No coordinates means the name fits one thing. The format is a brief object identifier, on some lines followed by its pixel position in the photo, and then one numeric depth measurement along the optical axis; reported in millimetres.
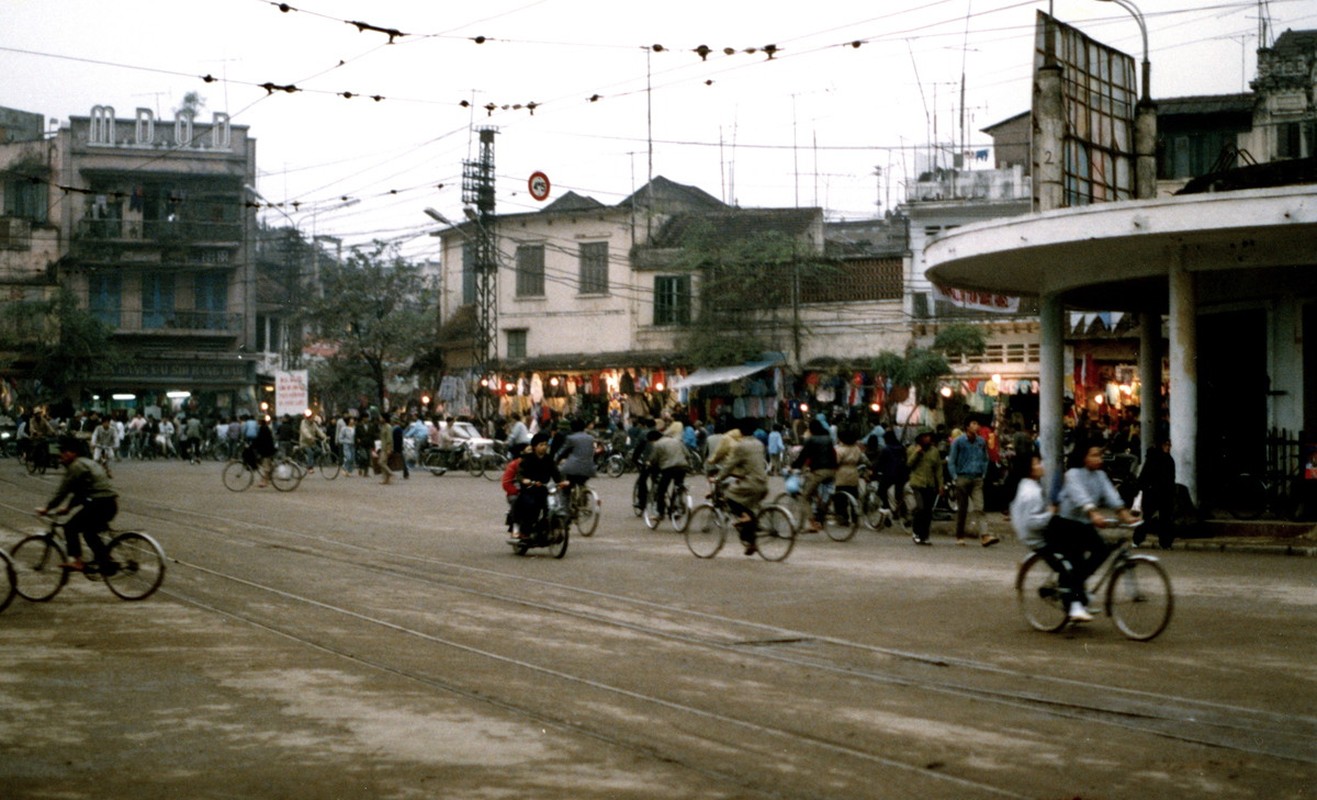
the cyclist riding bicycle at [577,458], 18719
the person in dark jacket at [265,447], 28453
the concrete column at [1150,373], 23531
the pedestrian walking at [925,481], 18547
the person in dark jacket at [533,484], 16312
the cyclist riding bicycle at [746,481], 15977
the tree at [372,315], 51562
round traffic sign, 41531
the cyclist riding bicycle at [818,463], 18875
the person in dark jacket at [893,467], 20109
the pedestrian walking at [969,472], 18438
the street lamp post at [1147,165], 24984
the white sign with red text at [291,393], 35875
